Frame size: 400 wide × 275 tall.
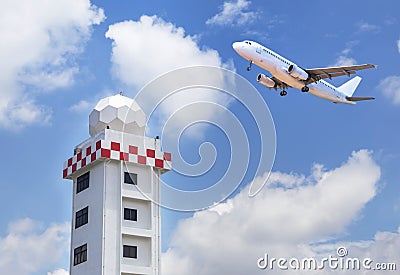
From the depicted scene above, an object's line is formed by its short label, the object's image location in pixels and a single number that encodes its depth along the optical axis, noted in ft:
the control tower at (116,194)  173.68
